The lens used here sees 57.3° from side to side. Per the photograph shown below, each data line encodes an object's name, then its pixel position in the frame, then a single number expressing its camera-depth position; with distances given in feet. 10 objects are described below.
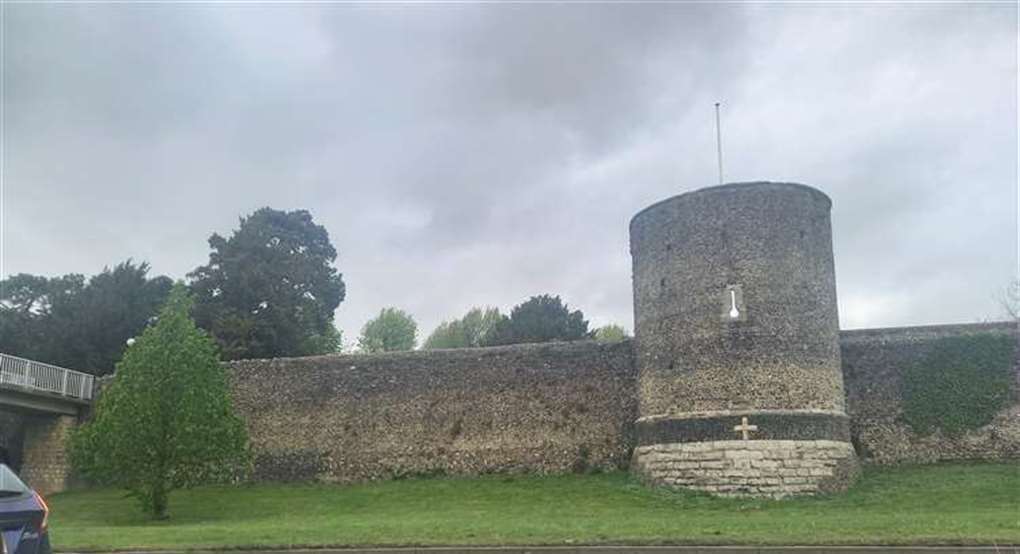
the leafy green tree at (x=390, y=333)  244.42
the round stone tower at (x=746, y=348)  68.54
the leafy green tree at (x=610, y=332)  228.43
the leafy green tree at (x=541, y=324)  168.25
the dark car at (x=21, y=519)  21.97
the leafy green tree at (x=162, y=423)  73.87
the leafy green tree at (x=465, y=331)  239.30
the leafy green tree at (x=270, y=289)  151.43
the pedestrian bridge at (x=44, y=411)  98.94
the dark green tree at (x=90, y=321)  147.74
